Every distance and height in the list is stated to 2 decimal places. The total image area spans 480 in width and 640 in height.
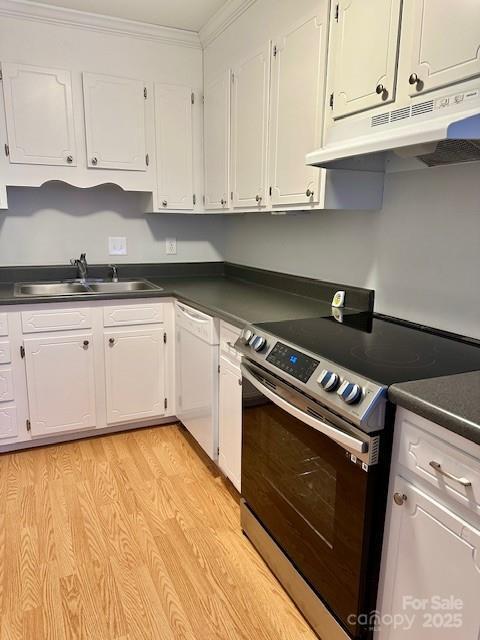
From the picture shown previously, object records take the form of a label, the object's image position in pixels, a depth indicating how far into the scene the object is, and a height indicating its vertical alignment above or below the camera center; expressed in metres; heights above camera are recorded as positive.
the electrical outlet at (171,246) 3.24 -0.14
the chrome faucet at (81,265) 2.88 -0.25
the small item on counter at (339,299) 2.07 -0.32
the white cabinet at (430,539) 0.92 -0.69
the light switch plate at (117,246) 3.05 -0.13
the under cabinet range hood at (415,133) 1.10 +0.27
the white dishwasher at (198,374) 2.16 -0.77
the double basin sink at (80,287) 2.76 -0.39
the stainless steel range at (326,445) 1.14 -0.63
